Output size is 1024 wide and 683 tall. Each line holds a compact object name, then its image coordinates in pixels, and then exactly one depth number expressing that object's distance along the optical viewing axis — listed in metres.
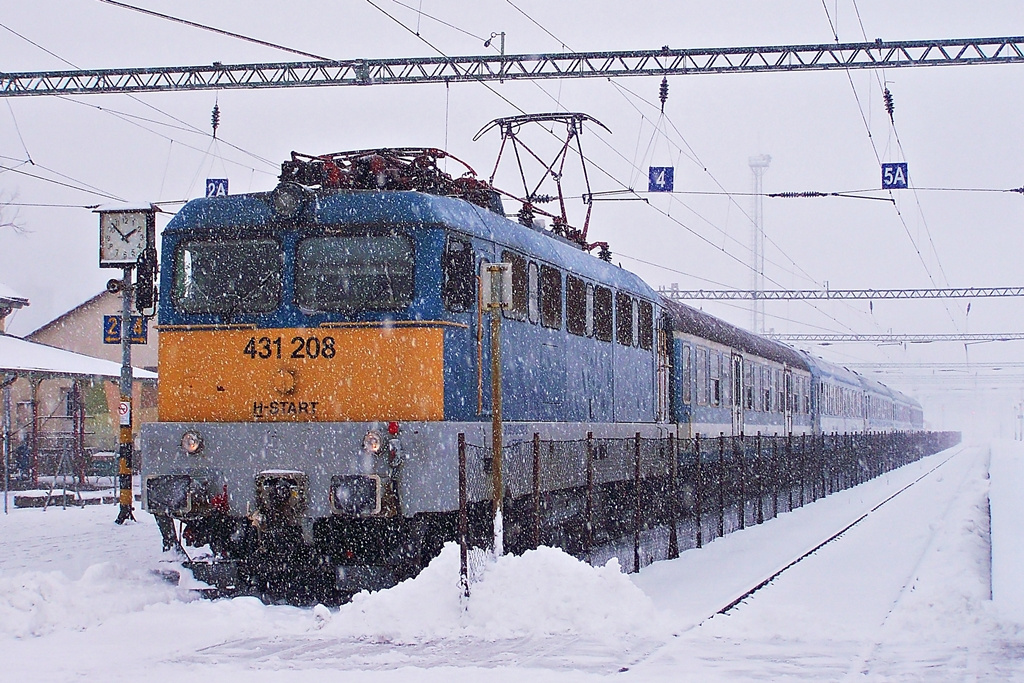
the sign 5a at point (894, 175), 27.12
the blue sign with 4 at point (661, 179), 26.05
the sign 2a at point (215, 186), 25.97
